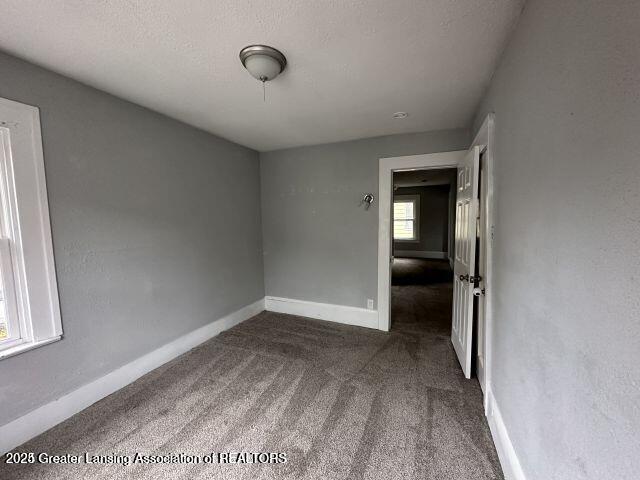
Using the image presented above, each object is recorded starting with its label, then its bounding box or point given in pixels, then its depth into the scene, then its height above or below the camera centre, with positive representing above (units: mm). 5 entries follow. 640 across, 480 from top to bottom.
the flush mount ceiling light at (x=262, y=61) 1462 +919
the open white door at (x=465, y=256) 2055 -345
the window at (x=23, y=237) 1533 -65
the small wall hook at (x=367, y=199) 3146 +228
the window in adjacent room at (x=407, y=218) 8570 -13
